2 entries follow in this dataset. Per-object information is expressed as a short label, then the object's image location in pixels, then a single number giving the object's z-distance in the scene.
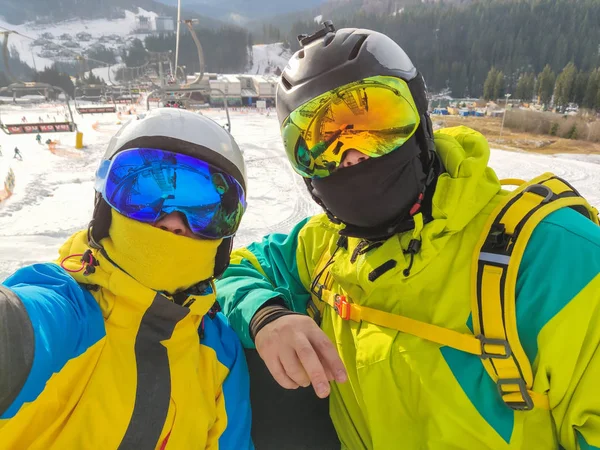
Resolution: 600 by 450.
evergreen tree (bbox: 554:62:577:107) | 50.11
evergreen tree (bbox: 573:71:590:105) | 49.41
